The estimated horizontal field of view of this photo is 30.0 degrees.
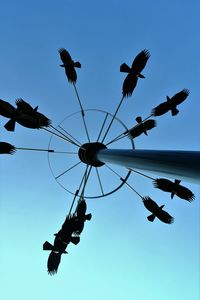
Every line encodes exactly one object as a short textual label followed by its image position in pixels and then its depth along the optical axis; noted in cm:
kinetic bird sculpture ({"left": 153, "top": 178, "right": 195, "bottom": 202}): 1036
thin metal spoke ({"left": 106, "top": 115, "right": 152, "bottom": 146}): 1088
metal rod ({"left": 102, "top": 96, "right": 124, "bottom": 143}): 1089
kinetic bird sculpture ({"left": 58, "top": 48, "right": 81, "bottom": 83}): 1102
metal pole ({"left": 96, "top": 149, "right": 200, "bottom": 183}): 429
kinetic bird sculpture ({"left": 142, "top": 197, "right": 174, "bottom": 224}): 1019
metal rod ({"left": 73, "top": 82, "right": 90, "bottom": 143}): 1086
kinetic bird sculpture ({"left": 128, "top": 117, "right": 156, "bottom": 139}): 1255
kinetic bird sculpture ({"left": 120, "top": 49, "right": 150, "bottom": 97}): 1037
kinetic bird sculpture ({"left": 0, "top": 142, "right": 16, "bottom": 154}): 1027
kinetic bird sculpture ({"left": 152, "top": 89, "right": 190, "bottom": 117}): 1124
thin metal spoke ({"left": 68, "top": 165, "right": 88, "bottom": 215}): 1047
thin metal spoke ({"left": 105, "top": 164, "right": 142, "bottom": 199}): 1037
